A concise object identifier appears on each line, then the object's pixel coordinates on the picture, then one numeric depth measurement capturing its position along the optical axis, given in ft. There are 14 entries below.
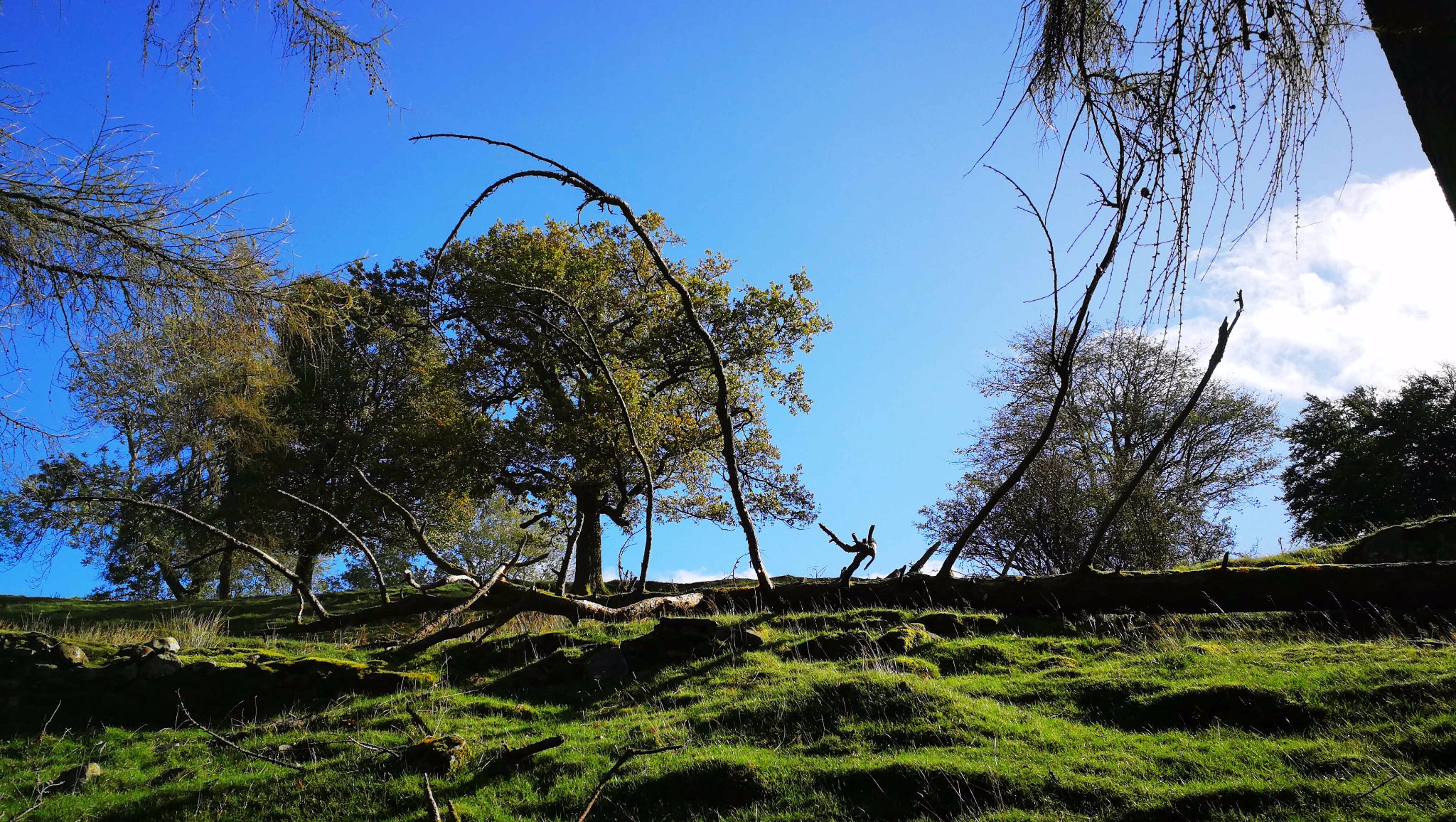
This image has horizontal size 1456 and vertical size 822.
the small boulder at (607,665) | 27.68
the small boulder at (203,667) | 28.71
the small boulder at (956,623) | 29.55
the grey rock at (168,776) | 21.63
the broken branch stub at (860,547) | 30.09
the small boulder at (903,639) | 27.02
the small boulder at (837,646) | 27.43
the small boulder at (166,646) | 30.48
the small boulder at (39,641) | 29.63
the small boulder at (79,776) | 21.87
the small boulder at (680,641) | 28.48
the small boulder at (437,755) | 20.10
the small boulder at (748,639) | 28.78
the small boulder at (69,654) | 29.07
